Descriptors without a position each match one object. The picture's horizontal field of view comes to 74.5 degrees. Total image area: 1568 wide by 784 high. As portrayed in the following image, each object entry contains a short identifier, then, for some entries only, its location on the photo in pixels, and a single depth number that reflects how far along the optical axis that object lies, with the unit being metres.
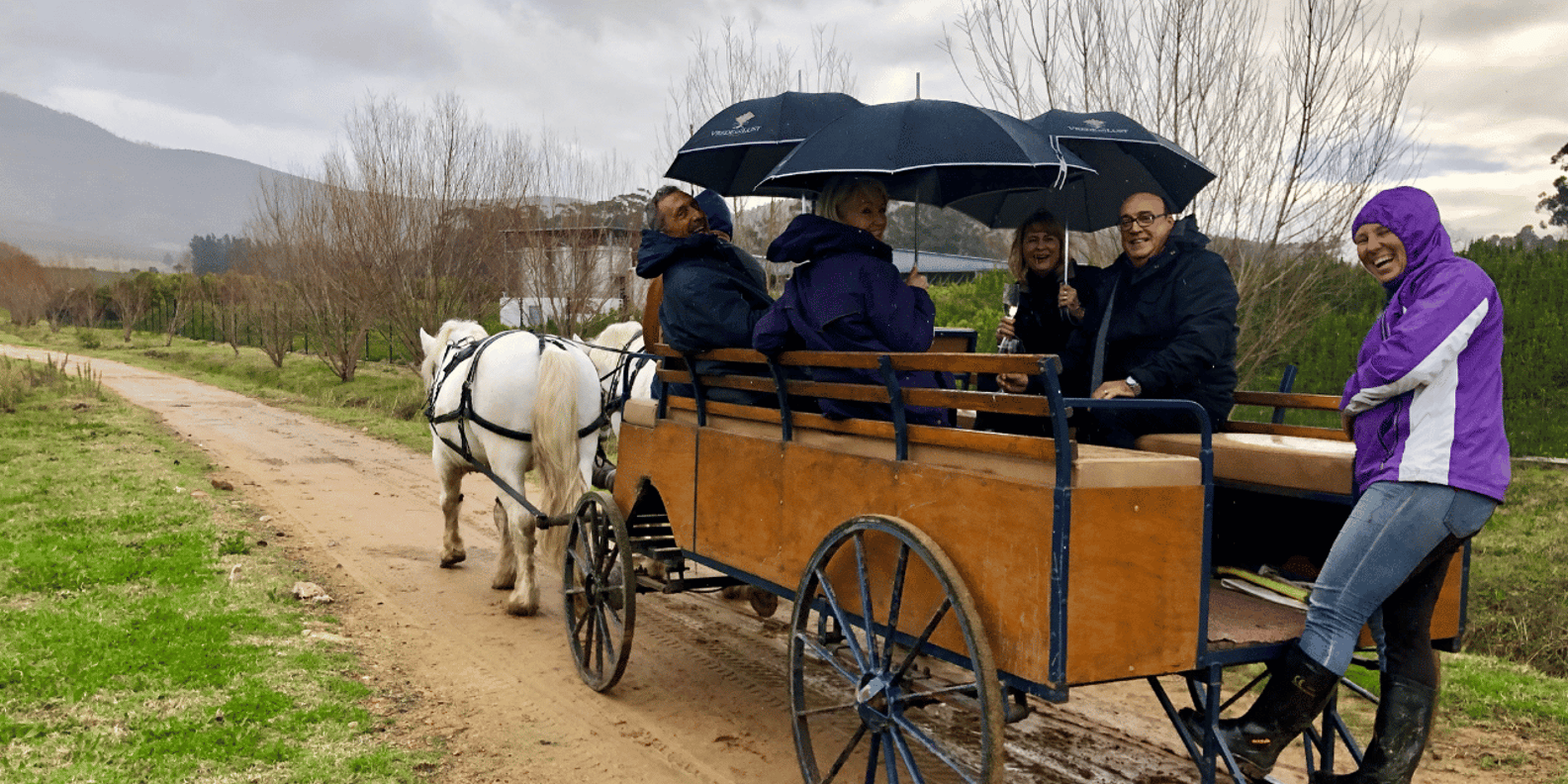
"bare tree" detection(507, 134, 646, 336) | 17.77
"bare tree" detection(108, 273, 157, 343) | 43.88
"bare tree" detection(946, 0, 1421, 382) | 7.91
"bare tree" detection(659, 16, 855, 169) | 13.39
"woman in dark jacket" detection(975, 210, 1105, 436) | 4.76
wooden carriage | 2.65
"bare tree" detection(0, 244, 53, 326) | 50.16
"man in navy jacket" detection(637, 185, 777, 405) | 4.32
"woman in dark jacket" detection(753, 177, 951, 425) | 3.55
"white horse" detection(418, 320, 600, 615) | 6.29
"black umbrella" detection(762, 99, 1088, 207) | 3.45
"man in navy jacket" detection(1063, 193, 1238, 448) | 3.90
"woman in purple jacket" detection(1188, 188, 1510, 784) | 2.71
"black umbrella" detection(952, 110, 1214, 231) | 4.57
